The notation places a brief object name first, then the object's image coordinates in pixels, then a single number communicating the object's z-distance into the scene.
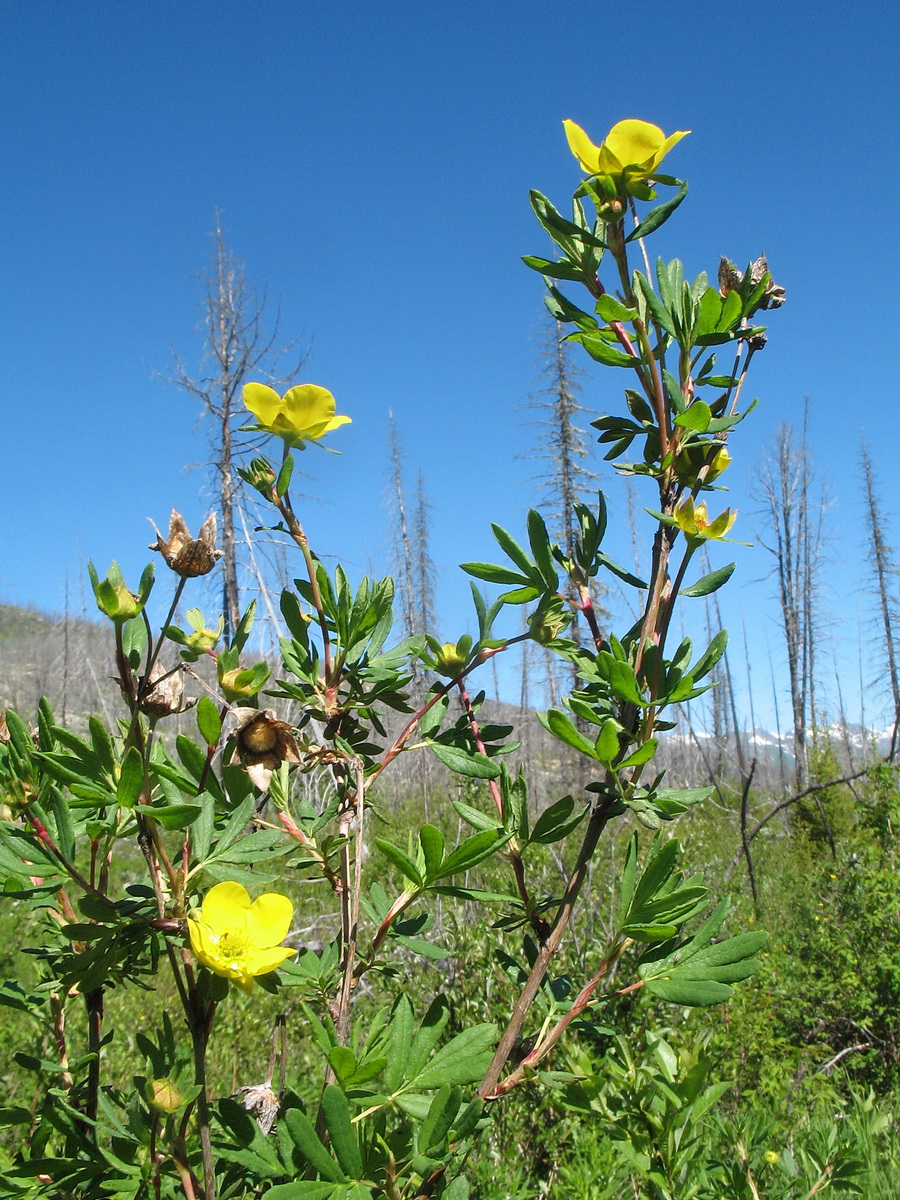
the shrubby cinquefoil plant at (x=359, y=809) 0.23
